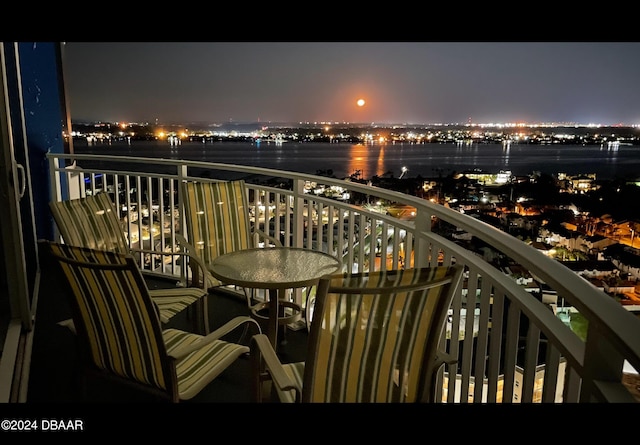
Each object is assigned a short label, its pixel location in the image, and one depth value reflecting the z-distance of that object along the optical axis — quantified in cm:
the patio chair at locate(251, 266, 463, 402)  170
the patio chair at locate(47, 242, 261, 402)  211
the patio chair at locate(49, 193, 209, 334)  341
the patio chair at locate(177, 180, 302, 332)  422
